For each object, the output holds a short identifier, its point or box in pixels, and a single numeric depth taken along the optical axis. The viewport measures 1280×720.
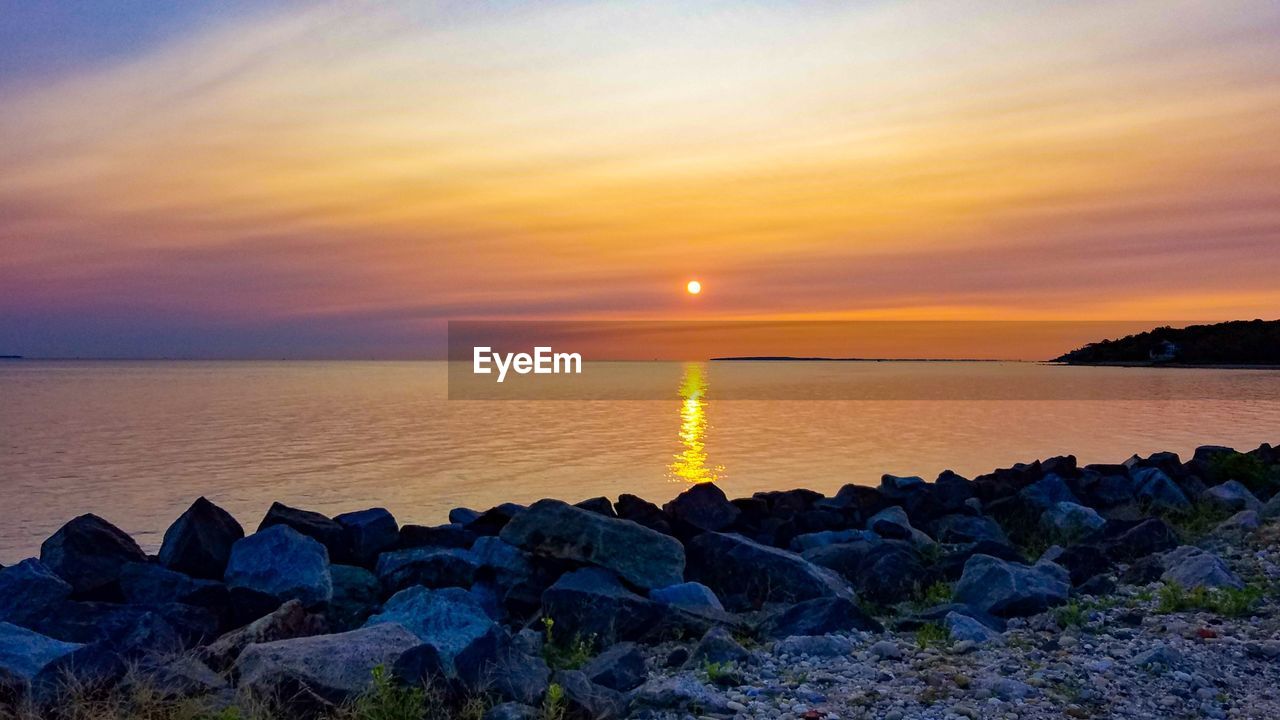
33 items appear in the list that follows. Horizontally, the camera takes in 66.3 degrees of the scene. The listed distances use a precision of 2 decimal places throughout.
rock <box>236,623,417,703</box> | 7.13
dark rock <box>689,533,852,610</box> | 11.84
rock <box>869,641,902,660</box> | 8.66
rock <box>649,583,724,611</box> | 11.34
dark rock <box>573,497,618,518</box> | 16.03
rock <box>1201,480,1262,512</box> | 16.94
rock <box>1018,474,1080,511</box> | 18.48
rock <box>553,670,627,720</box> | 7.11
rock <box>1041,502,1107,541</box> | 15.85
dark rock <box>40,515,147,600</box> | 12.12
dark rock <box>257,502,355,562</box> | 13.94
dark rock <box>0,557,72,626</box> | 10.80
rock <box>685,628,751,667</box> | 8.58
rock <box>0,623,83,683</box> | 8.63
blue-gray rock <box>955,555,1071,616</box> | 10.09
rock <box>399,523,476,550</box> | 14.12
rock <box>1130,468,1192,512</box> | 17.51
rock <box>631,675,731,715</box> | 7.32
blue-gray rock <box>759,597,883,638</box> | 9.67
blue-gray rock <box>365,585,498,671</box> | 9.96
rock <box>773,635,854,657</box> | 8.85
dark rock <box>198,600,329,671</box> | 8.63
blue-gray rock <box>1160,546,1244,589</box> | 10.28
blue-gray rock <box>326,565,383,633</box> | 11.86
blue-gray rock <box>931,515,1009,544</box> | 15.79
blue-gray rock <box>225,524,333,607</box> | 11.77
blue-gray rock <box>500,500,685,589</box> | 12.12
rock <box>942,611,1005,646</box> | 9.05
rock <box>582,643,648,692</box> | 8.22
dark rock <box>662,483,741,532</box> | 16.22
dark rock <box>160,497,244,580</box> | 12.75
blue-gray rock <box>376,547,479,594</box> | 12.52
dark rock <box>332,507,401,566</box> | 13.90
